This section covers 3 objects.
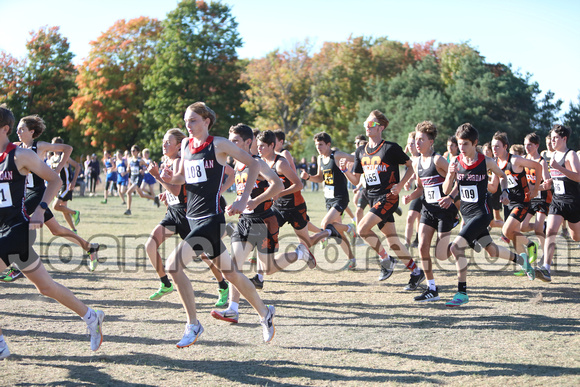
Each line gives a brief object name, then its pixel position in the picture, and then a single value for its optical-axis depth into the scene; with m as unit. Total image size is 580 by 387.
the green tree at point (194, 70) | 42.97
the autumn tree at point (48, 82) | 49.84
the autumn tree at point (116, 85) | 45.12
